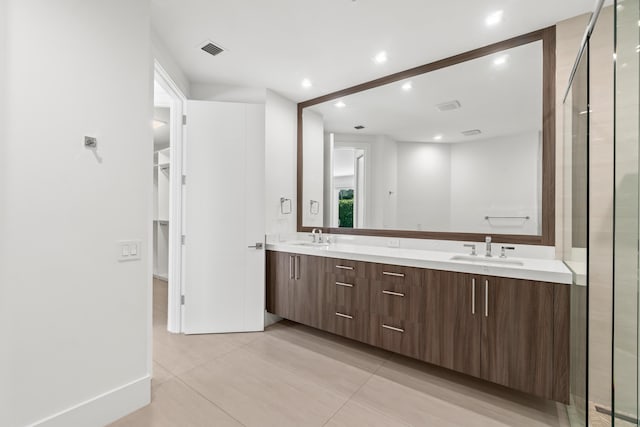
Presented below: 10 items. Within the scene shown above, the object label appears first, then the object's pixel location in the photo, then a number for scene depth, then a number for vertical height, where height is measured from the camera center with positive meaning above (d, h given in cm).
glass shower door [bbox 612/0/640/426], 104 -1
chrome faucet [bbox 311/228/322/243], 331 -28
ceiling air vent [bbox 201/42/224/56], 242 +142
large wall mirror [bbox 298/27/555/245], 215 +59
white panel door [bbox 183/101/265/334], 289 -6
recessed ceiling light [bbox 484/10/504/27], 194 +137
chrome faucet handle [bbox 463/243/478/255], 230 -28
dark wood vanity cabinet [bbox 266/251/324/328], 273 -75
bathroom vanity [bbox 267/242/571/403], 166 -69
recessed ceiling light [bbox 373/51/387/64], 248 +139
